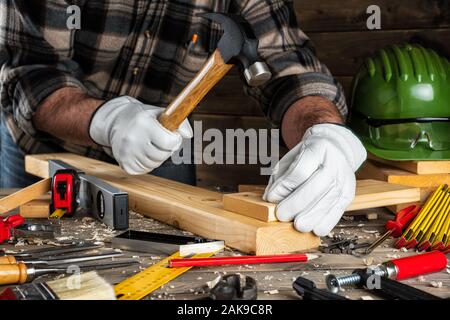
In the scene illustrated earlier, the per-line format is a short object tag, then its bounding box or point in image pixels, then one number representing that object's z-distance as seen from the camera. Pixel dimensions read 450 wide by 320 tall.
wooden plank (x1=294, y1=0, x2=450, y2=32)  2.65
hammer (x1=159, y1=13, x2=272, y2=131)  1.54
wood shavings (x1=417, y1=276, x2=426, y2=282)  1.27
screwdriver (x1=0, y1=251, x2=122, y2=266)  1.26
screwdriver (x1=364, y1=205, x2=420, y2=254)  1.58
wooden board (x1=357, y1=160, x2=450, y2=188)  1.91
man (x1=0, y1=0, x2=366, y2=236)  1.62
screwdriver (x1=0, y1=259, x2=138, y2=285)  1.18
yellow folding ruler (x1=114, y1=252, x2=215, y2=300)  1.14
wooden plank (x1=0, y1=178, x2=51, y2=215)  1.72
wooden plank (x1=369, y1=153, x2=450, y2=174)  1.93
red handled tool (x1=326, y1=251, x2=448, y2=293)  1.20
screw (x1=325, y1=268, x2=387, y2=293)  1.18
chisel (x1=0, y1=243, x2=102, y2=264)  1.37
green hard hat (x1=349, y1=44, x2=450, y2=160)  2.07
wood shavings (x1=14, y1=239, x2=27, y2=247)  1.49
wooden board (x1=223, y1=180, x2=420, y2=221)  1.49
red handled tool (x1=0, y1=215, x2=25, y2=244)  1.49
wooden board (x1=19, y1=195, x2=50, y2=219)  1.76
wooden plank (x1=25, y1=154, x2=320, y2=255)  1.43
